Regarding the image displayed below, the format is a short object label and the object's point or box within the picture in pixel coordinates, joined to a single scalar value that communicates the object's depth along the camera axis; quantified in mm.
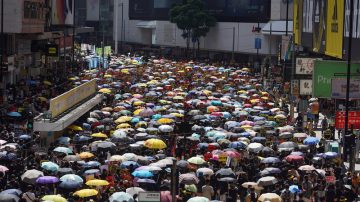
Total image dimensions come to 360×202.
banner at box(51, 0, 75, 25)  85000
